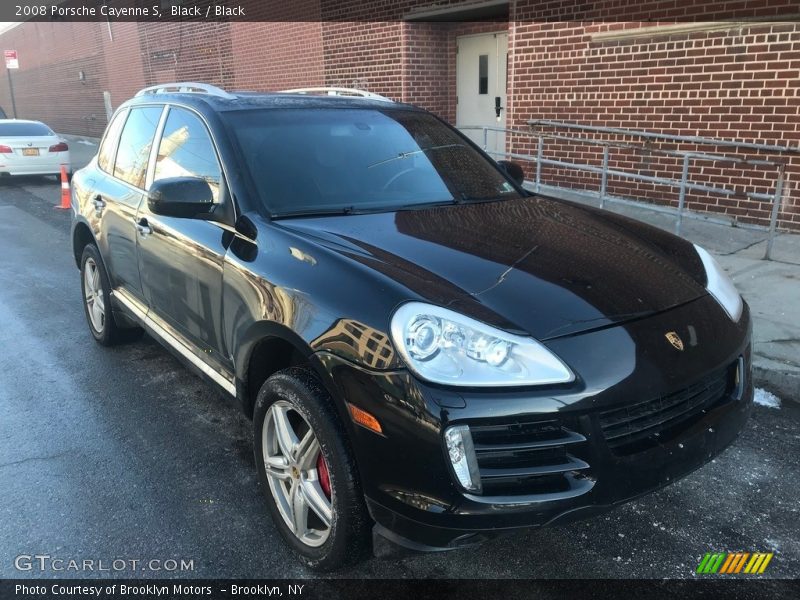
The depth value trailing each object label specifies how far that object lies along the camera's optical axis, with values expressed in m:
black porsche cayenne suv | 2.11
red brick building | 7.28
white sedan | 14.44
